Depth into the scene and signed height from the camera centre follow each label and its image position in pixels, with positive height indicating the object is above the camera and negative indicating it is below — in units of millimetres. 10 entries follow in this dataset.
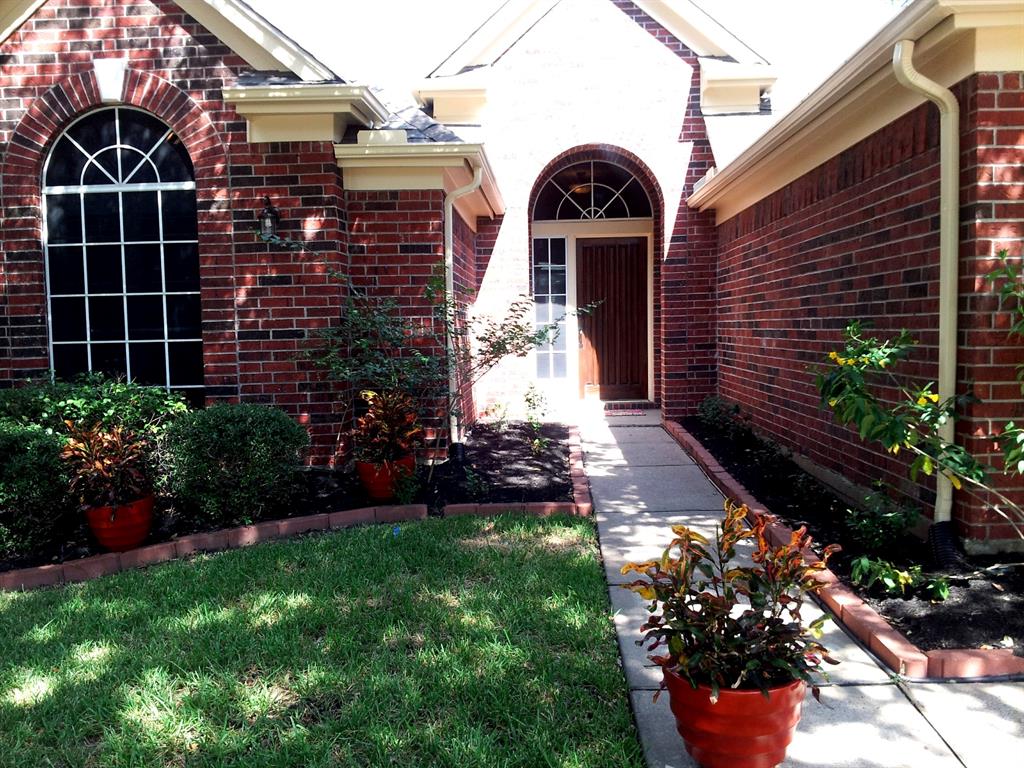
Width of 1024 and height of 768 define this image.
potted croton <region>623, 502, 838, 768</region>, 2627 -1094
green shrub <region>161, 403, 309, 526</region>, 5766 -915
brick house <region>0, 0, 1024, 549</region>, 4438 +1080
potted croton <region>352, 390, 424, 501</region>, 6398 -880
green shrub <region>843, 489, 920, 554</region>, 4641 -1165
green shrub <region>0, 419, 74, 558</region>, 5289 -994
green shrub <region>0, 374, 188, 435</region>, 6133 -527
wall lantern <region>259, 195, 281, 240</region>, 6984 +1022
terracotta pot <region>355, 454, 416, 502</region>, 6379 -1129
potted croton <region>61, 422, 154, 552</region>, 5438 -1014
